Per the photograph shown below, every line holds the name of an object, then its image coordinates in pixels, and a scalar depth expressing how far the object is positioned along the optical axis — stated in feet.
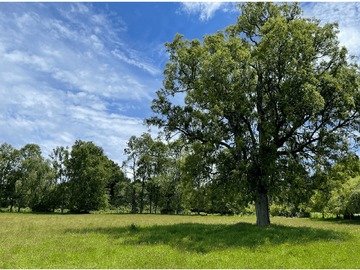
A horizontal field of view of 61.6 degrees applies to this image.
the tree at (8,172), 290.76
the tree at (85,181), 283.79
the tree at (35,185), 277.44
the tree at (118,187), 312.09
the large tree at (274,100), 79.10
